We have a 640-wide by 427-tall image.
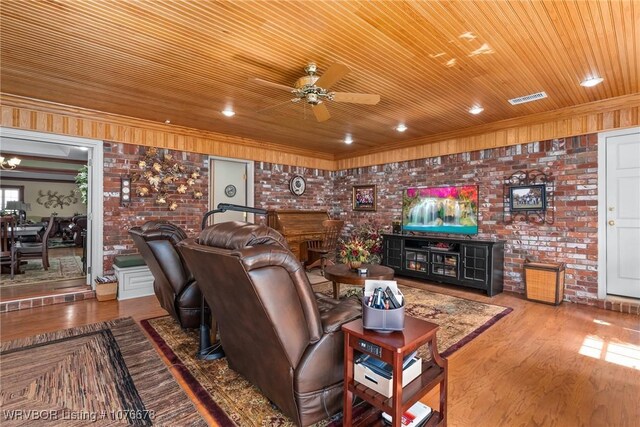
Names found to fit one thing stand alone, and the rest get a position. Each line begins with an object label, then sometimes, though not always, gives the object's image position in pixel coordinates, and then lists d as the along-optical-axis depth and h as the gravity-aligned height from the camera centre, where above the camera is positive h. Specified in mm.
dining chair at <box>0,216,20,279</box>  4949 -682
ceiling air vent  3605 +1459
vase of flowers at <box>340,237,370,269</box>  3502 -494
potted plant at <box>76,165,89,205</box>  6641 +760
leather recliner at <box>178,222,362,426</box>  1426 -558
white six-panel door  3680 +23
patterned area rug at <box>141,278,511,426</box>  1805 -1202
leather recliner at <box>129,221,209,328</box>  2545 -479
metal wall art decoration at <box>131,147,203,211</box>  4734 +577
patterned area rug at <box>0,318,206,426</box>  1779 -1211
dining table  6207 -380
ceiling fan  2758 +1203
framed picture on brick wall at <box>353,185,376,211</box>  6711 +378
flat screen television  5121 +91
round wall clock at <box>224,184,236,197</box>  5965 +467
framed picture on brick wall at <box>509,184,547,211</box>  4332 +254
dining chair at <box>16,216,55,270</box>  5285 -682
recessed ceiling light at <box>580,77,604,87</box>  3174 +1449
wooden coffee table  3168 -672
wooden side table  1310 -787
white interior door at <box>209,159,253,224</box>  5832 +565
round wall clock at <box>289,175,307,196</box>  6742 +652
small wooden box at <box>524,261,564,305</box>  3963 -921
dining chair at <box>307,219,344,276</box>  5656 -628
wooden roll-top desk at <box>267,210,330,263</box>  6141 -296
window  10172 +646
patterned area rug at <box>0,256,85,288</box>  4754 -1081
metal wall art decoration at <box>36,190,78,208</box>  10820 +508
